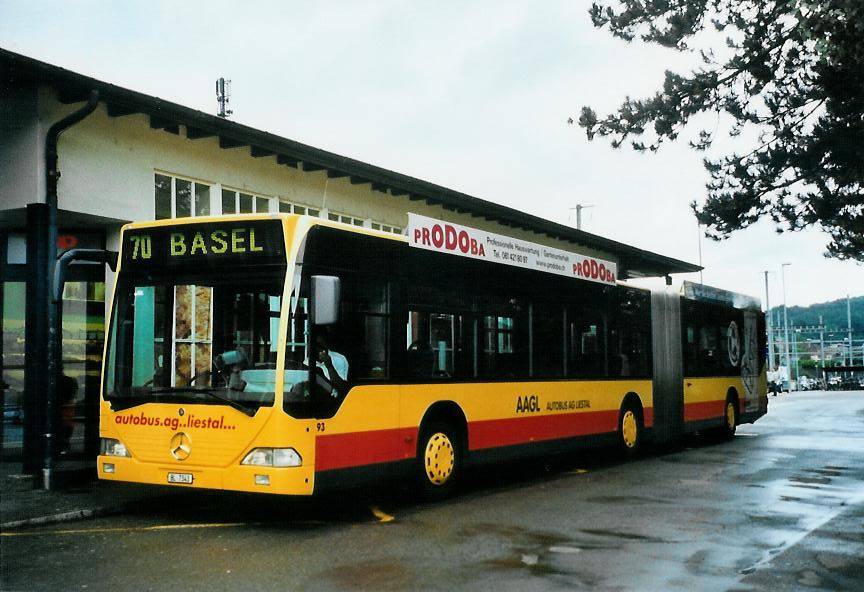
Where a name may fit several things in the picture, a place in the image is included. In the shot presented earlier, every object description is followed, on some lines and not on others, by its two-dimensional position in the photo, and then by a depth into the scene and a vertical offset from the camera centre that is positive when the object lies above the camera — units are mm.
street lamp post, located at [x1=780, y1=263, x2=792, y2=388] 89406 +2701
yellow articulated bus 8766 +52
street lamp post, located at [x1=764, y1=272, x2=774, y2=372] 84475 +1278
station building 11789 +2668
